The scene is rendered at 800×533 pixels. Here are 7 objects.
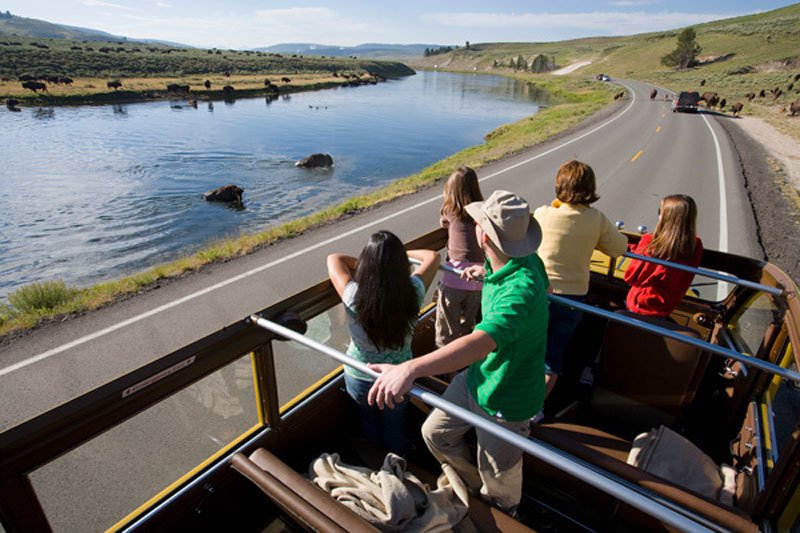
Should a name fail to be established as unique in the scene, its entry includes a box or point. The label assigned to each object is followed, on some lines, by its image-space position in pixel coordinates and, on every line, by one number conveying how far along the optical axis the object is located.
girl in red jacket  3.48
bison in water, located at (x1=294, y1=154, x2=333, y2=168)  22.42
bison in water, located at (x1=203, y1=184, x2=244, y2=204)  16.78
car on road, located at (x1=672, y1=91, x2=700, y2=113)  34.16
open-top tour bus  1.89
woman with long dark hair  2.43
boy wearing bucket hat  1.82
